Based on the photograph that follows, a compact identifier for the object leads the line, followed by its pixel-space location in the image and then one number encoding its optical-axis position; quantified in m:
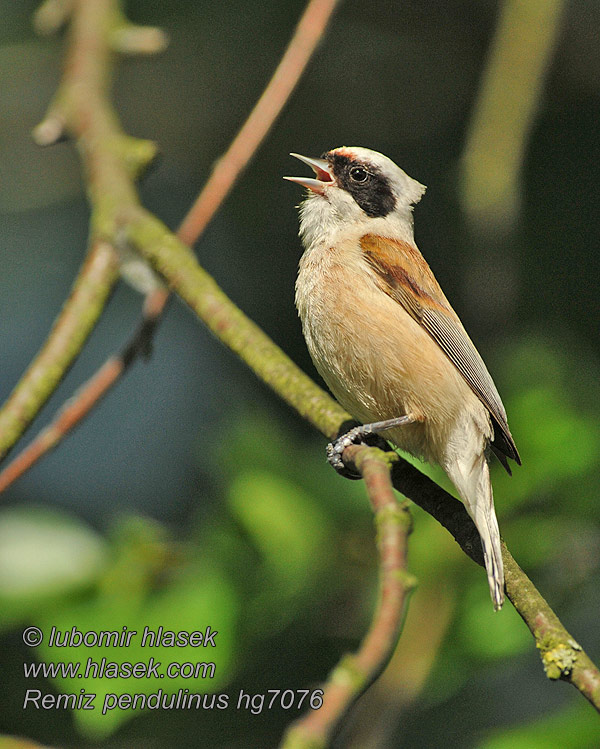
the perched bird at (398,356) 6.22
